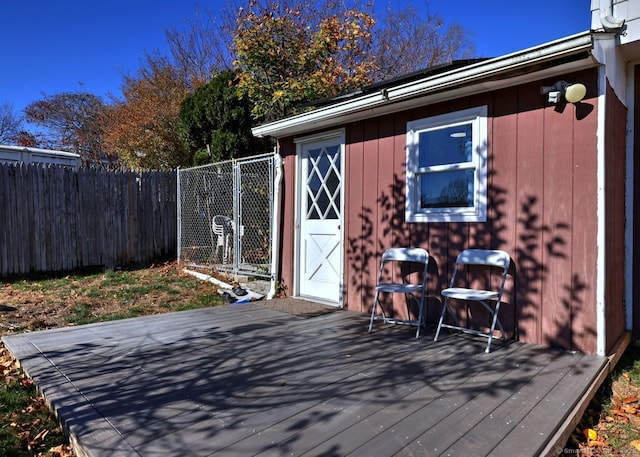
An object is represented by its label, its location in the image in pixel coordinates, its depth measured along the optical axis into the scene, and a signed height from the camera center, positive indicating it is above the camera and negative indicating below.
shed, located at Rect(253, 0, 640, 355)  3.25 +0.41
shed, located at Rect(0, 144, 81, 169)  8.66 +1.50
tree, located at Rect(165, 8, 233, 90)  13.58 +5.89
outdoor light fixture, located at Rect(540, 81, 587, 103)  3.20 +1.02
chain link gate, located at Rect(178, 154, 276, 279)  6.89 +0.10
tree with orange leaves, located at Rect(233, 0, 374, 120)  8.93 +3.63
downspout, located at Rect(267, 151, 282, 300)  6.04 -0.12
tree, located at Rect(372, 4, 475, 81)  13.13 +5.89
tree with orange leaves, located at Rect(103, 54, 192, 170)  12.72 +3.12
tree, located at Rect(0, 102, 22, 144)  20.17 +4.74
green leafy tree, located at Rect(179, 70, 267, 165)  9.43 +2.35
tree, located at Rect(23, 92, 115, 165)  18.45 +4.56
